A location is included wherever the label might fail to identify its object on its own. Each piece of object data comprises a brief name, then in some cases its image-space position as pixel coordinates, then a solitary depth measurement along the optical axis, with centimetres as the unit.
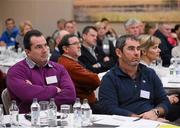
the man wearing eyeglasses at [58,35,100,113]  783
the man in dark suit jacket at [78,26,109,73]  1064
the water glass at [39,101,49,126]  493
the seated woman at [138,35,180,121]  844
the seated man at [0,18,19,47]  1735
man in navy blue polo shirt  610
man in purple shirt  632
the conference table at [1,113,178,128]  479
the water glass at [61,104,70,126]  491
